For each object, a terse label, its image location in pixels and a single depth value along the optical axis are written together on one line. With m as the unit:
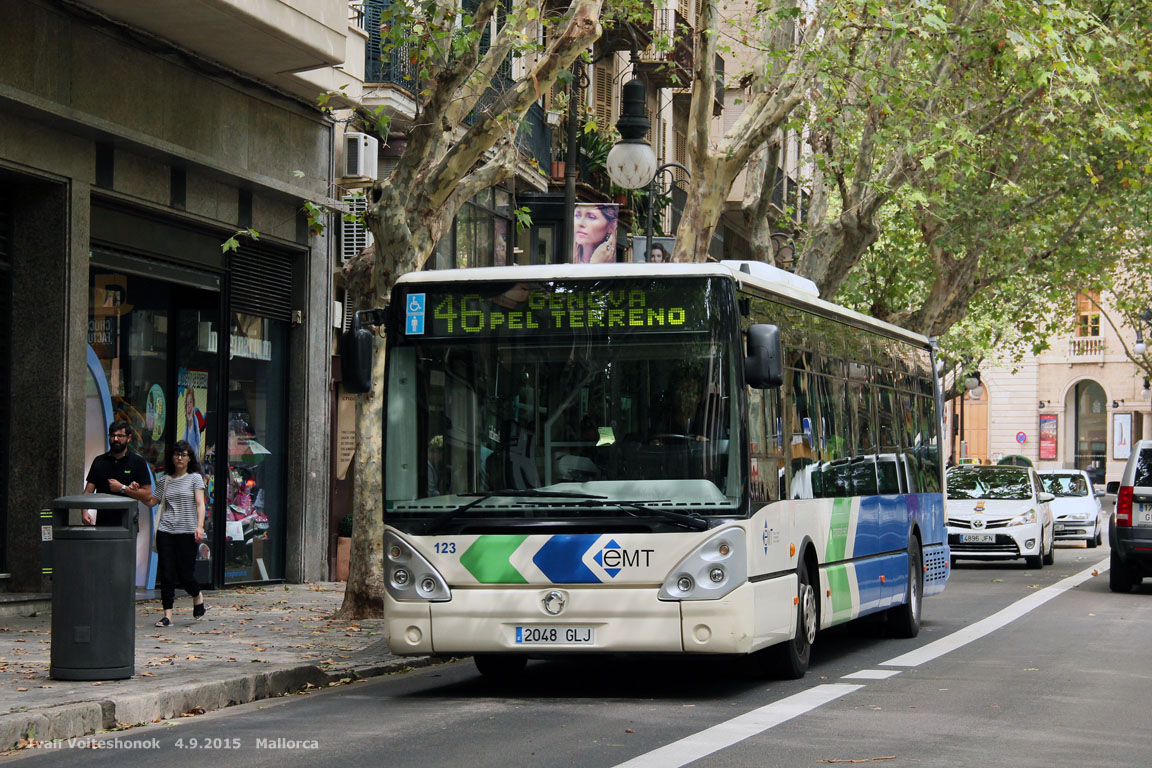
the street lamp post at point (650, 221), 19.27
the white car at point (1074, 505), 37.00
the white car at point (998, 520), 26.61
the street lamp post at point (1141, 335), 52.78
